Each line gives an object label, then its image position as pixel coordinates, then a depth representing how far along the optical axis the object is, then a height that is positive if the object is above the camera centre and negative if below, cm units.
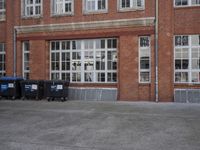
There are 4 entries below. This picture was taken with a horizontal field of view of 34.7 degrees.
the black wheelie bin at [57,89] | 1838 -80
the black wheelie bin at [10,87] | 1947 -71
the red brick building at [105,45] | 1764 +183
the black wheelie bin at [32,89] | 1903 -81
